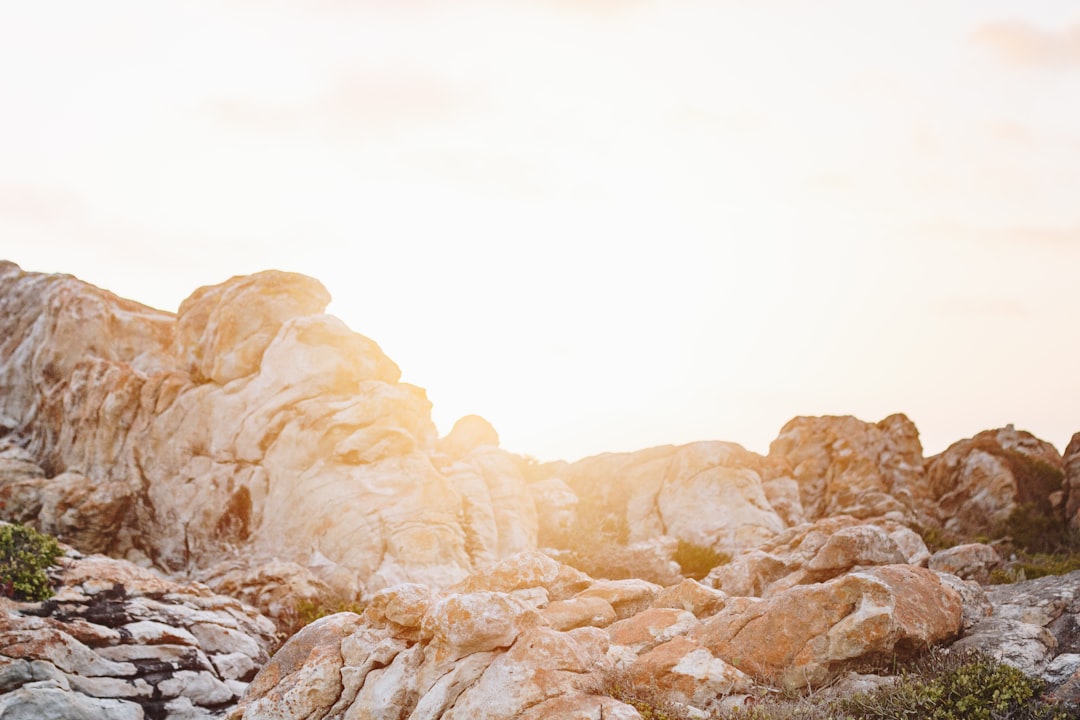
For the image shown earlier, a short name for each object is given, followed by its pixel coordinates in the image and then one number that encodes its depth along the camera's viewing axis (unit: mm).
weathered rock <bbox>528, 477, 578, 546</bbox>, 40594
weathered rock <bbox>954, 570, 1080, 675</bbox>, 14812
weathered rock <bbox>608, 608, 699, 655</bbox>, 17109
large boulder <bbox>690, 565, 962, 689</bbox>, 15141
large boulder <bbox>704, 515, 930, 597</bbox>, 20156
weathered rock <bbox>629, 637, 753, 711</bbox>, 14828
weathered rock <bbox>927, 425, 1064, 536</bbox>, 46844
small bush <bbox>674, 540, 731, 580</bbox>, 33750
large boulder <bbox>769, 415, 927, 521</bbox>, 48625
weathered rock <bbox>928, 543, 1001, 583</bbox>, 26438
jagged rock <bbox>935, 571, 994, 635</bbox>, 16938
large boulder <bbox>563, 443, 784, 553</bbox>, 39250
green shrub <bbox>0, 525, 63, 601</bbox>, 22281
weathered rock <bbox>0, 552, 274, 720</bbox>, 18516
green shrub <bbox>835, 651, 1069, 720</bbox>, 12953
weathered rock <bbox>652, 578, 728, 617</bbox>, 19422
